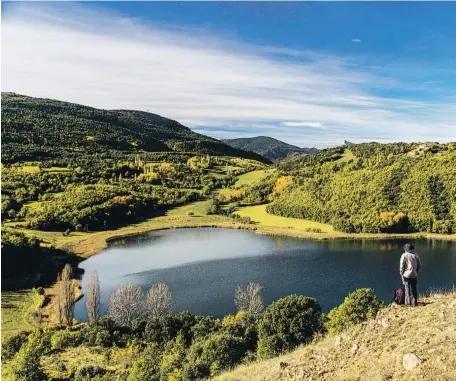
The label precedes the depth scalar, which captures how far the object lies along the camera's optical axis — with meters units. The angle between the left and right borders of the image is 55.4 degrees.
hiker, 15.16
